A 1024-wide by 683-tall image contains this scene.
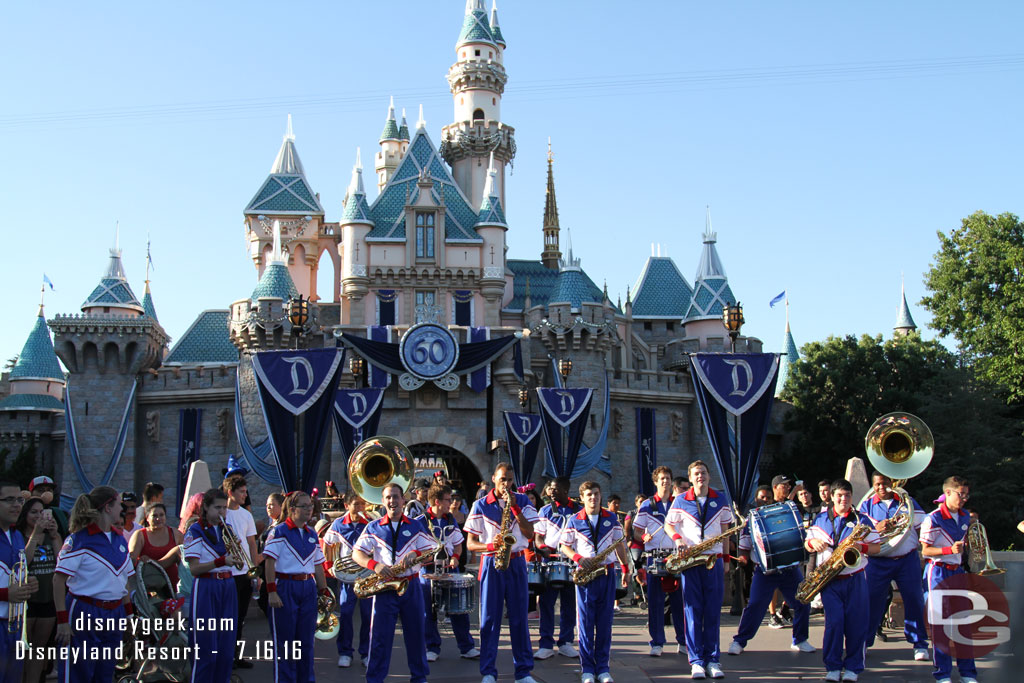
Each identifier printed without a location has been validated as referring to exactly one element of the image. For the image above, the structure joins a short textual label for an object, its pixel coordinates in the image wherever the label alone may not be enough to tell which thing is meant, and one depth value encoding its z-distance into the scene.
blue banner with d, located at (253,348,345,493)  16.11
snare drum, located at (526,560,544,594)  10.52
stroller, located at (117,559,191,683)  7.72
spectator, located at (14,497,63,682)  7.30
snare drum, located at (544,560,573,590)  10.05
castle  30.48
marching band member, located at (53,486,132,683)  7.11
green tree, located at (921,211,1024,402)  30.09
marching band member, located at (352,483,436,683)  7.86
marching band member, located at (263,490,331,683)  7.66
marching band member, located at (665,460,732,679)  8.72
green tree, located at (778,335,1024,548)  29.36
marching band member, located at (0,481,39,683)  6.71
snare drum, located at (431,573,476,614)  9.83
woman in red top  8.47
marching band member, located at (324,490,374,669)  9.22
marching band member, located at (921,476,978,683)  8.86
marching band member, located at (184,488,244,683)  7.37
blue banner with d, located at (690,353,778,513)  15.50
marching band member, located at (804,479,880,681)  8.48
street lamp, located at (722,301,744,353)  15.70
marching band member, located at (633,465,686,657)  9.67
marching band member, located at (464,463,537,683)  8.55
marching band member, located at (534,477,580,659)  10.09
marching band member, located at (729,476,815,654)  9.84
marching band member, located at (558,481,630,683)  8.51
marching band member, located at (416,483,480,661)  9.98
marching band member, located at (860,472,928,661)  9.36
